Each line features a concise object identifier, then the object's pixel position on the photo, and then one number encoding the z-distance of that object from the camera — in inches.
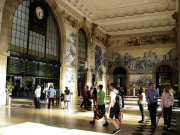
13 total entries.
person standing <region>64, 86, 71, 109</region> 436.9
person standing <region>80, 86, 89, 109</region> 489.6
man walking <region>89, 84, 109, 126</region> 272.5
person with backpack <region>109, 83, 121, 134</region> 219.6
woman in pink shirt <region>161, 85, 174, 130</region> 248.2
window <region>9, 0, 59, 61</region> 538.9
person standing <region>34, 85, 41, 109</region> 447.0
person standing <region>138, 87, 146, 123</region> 286.2
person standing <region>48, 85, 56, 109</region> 460.1
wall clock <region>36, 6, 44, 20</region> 624.7
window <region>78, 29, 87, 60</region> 868.6
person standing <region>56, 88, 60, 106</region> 546.6
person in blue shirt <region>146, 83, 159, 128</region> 272.7
